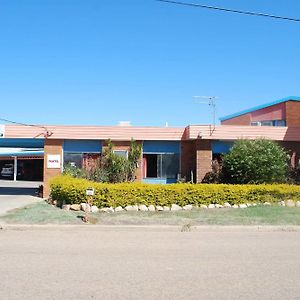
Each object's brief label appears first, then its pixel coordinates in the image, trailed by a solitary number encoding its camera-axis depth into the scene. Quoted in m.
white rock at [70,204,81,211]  17.02
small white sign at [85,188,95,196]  14.73
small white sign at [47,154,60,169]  25.05
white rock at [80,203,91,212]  16.62
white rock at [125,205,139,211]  17.12
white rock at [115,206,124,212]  16.97
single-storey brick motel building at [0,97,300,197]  24.55
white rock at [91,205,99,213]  16.68
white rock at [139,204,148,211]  17.20
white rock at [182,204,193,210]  17.67
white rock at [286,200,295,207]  19.00
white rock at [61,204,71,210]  17.20
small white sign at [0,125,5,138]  24.86
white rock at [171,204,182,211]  17.53
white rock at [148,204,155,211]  17.30
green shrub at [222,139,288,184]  21.61
